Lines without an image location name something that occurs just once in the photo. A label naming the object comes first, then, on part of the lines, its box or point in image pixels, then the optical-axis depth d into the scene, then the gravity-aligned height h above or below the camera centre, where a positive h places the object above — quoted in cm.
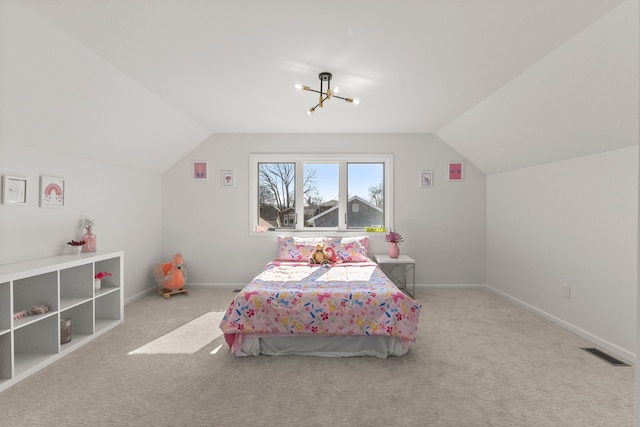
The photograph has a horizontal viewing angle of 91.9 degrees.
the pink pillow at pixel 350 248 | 420 -46
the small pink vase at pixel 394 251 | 435 -51
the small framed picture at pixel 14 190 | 248 +19
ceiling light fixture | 261 +121
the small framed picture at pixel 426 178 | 467 +55
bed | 252 -88
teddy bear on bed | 396 -54
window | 484 +32
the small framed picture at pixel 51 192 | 280 +20
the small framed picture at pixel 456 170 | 465 +67
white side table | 456 -85
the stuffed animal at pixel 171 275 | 425 -85
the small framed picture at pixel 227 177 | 472 +56
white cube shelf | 210 -78
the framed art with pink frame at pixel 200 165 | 472 +73
